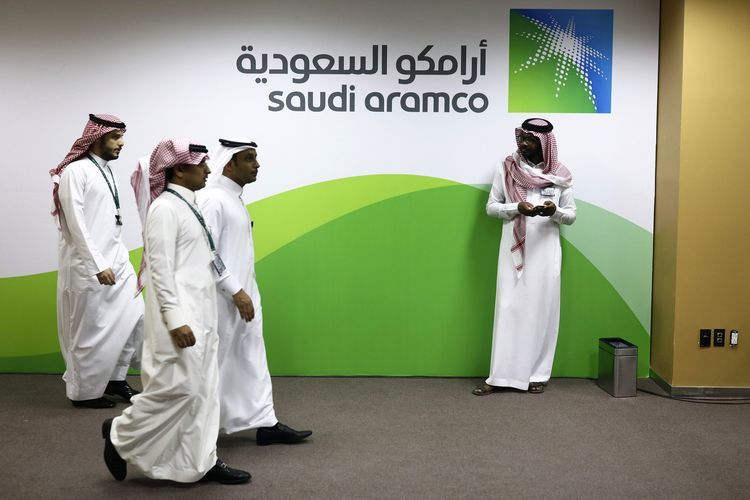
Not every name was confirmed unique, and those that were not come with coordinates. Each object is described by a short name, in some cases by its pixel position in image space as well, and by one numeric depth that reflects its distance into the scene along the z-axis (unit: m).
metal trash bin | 5.59
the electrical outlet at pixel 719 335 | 5.69
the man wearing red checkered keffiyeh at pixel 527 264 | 5.71
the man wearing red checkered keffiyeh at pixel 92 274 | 5.16
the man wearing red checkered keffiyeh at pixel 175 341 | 3.59
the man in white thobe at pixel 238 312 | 4.29
